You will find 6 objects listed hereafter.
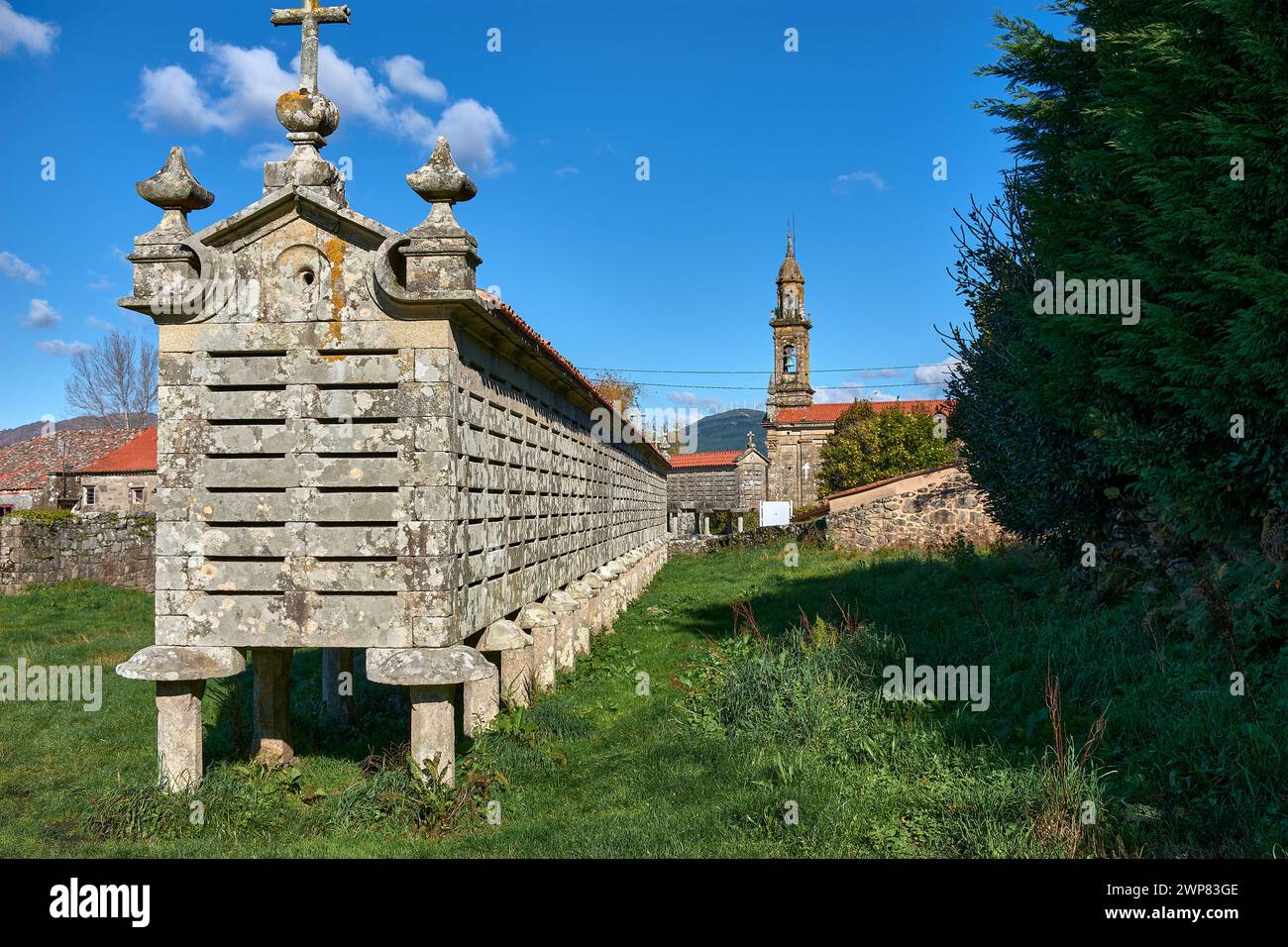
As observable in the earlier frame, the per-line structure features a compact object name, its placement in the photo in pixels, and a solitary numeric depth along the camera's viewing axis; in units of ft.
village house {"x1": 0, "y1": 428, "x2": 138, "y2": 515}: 128.77
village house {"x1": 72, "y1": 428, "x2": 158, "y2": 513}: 123.03
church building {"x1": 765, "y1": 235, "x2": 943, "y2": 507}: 174.91
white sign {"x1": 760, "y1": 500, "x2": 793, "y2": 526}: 126.31
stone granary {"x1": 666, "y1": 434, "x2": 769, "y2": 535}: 172.86
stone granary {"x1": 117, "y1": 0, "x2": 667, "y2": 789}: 20.38
